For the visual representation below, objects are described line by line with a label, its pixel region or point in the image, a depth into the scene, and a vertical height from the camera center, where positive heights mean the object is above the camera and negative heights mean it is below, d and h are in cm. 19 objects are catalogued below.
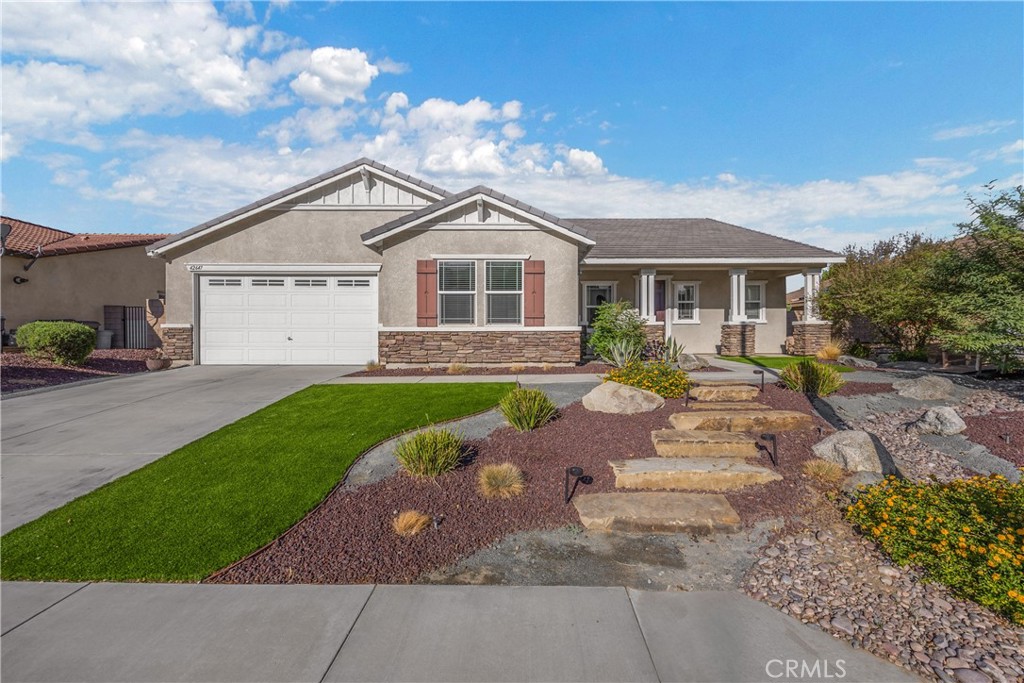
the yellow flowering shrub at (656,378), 770 -91
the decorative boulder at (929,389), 808 -111
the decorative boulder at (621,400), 690 -113
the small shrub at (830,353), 1411 -84
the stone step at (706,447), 549 -144
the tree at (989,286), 727 +67
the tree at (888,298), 1351 +86
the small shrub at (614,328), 1232 -8
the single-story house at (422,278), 1239 +140
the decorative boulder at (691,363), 1194 -100
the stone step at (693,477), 480 -157
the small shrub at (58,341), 1177 -45
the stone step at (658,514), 410 -170
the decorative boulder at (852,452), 509 -141
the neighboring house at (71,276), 1622 +178
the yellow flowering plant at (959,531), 305 -156
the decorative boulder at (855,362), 1279 -103
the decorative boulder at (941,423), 627 -132
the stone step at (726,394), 775 -114
